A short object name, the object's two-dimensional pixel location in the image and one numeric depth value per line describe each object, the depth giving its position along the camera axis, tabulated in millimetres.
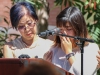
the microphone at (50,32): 5027
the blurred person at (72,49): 5773
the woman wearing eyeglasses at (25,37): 6070
